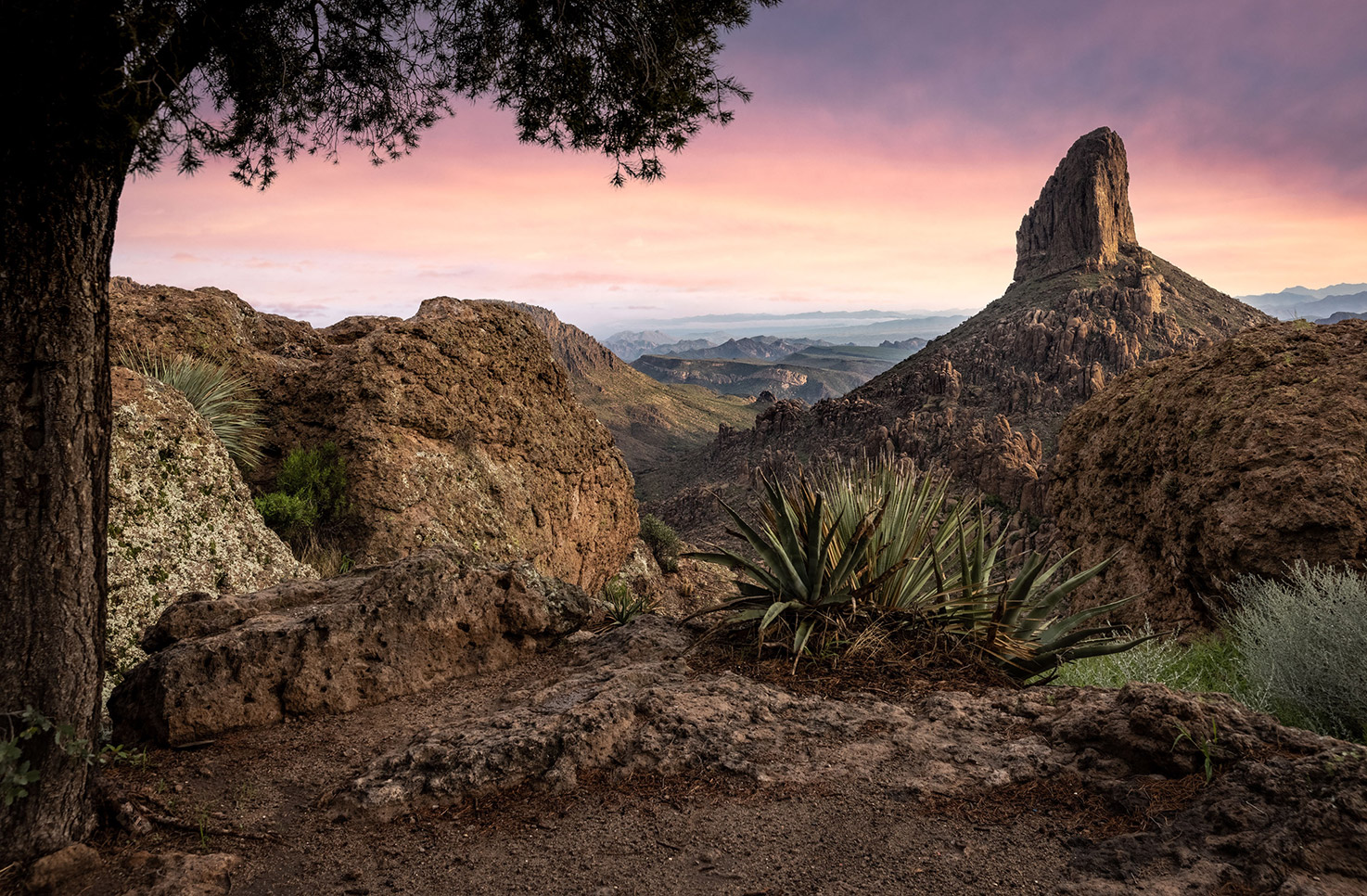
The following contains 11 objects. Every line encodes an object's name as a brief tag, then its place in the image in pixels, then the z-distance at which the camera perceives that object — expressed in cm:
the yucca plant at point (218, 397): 820
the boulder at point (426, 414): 909
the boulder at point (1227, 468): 605
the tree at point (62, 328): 267
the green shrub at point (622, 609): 601
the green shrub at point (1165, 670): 476
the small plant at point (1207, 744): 284
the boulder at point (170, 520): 549
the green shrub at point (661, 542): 1931
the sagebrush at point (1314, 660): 371
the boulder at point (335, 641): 407
